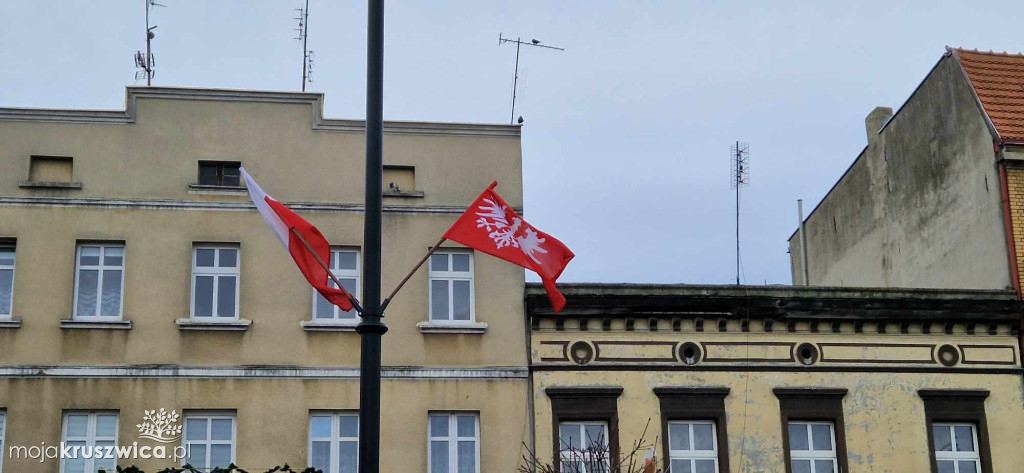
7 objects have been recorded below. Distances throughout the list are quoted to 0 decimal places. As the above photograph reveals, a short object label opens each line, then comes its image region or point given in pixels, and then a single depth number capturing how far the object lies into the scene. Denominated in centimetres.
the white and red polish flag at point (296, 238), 1349
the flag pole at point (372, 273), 1044
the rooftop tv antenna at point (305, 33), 2586
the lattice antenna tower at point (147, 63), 2512
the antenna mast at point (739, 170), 3156
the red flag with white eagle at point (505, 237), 1448
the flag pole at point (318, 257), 1131
